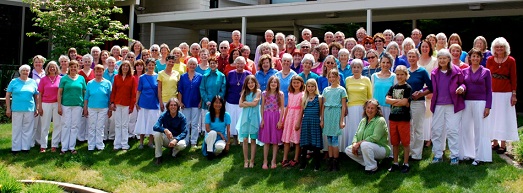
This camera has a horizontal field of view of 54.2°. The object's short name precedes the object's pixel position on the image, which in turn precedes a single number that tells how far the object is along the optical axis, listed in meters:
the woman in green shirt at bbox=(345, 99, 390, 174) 6.98
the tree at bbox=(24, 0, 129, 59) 13.12
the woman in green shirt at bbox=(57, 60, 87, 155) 9.00
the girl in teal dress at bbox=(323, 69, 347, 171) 7.29
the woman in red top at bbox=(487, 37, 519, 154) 7.50
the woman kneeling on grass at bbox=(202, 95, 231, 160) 8.29
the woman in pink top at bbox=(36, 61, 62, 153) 9.09
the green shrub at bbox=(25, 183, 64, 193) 6.36
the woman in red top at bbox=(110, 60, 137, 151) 9.14
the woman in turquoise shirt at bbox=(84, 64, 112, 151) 9.06
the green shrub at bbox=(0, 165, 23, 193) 6.32
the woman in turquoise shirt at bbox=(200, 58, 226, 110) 8.77
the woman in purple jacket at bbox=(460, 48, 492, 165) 7.09
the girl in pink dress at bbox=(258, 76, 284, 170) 7.70
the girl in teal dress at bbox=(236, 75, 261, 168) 7.87
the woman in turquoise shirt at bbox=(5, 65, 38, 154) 9.04
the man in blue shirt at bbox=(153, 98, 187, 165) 8.30
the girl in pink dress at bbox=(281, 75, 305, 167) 7.55
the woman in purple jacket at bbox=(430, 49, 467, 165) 7.12
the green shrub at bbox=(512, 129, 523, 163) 7.31
